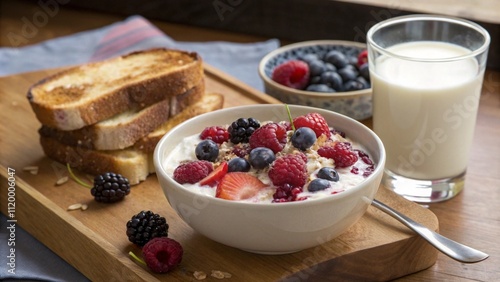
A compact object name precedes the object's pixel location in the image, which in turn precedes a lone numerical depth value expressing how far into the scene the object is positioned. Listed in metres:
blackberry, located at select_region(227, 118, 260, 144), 0.80
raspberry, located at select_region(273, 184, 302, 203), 0.75
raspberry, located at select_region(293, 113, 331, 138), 0.80
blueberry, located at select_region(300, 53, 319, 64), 0.99
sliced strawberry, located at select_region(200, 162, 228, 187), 0.77
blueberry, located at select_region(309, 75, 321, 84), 0.98
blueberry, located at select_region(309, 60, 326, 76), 0.98
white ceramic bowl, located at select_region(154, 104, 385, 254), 0.74
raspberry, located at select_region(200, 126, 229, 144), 0.81
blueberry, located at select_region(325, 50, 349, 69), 0.99
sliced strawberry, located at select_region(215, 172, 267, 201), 0.75
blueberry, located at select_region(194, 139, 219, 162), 0.79
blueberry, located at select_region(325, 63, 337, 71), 0.98
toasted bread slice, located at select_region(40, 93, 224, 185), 0.89
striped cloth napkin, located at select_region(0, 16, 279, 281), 1.12
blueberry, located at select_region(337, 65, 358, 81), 0.98
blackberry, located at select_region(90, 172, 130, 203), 0.85
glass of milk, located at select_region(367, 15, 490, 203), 0.84
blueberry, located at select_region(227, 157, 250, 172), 0.77
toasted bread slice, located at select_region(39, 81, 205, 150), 0.90
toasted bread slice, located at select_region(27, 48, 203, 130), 0.91
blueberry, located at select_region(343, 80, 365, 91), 0.97
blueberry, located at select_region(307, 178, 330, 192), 0.75
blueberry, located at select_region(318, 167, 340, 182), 0.76
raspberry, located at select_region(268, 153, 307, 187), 0.75
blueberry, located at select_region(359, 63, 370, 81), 0.98
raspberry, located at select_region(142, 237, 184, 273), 0.76
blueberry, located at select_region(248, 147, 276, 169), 0.77
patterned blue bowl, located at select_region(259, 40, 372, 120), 0.95
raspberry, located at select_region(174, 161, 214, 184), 0.77
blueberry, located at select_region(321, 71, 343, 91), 0.97
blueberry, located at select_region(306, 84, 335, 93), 0.96
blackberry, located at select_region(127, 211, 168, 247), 0.79
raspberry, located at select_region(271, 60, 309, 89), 0.98
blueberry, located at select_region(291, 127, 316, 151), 0.78
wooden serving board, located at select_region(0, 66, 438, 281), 0.77
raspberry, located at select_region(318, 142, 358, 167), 0.78
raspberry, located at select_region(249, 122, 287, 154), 0.78
